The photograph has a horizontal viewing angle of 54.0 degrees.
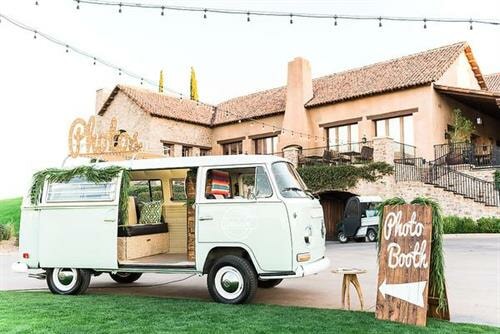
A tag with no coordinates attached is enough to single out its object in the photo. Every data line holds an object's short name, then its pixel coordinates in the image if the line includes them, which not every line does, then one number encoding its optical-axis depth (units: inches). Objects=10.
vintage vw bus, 285.9
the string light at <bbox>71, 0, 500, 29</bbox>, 347.9
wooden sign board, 239.8
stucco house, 934.4
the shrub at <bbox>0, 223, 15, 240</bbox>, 930.1
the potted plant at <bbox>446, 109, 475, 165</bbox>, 877.8
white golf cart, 812.0
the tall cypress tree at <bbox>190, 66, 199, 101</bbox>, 1798.7
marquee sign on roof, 422.6
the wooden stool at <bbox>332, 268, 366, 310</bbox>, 267.0
